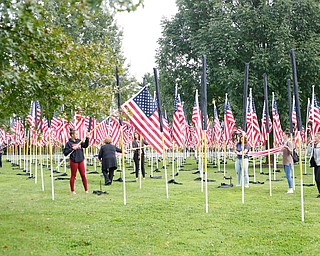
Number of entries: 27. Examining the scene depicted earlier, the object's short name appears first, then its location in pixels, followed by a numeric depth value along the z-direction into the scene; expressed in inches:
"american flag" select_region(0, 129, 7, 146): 1676.7
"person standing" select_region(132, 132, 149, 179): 927.7
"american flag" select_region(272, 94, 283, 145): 936.9
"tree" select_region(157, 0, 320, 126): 1218.6
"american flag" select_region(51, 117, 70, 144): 1029.8
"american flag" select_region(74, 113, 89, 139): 950.4
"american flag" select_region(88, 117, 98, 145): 1092.5
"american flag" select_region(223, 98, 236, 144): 857.5
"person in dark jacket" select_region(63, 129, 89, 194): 667.4
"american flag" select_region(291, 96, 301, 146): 504.8
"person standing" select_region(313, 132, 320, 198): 614.5
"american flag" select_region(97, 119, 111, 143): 1266.0
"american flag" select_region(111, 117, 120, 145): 1062.1
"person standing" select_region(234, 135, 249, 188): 736.6
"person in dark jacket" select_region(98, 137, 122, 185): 816.6
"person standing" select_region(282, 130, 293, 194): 684.1
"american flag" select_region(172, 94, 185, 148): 829.8
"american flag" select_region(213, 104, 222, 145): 1070.0
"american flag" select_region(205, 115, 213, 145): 1416.7
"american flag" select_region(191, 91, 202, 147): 726.0
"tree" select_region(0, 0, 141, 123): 295.9
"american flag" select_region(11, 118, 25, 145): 1294.2
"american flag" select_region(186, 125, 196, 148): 1532.5
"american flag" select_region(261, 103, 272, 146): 1014.8
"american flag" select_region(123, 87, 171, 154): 598.2
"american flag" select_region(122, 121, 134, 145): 1386.8
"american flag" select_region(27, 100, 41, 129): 710.2
